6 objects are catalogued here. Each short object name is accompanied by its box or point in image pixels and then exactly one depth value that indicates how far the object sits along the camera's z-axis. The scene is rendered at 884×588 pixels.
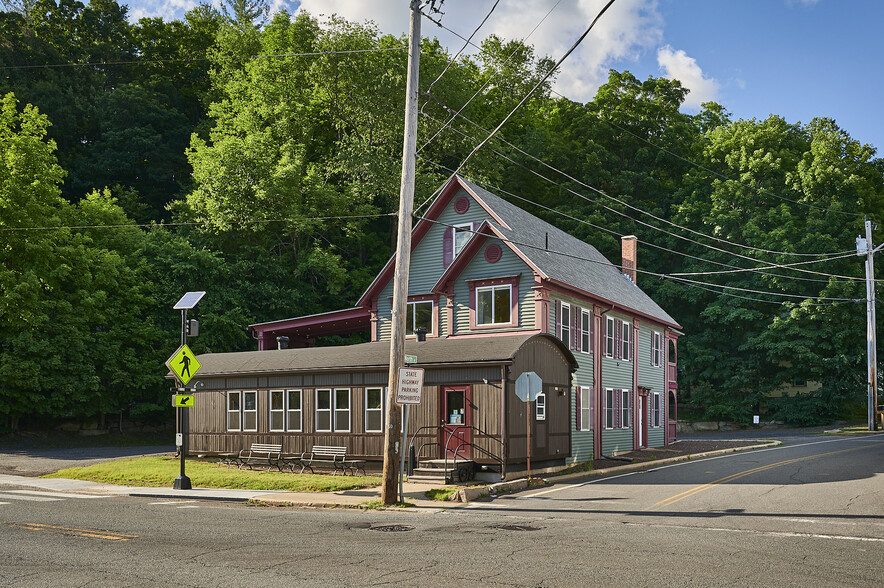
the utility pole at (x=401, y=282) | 18.03
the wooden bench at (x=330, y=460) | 25.55
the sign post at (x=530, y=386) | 20.55
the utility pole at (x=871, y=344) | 45.09
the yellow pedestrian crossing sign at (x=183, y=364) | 22.16
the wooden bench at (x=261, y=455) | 27.22
